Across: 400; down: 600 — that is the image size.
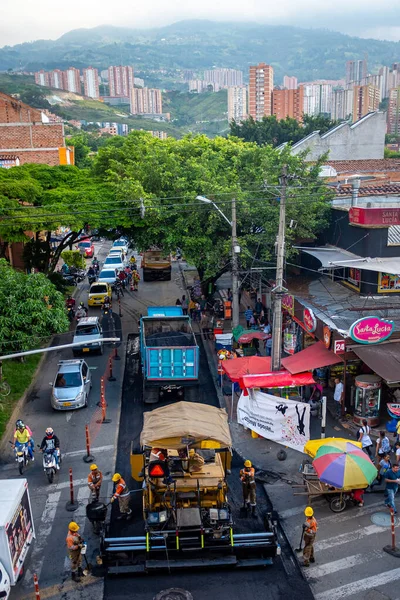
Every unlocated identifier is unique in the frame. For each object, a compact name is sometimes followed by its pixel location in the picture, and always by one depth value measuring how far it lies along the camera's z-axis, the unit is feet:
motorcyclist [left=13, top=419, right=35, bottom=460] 56.08
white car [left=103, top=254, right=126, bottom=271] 152.87
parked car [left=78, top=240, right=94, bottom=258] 187.83
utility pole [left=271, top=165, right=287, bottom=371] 61.31
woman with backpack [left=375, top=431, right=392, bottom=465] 53.26
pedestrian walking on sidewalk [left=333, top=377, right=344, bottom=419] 65.62
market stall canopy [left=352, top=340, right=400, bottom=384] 58.59
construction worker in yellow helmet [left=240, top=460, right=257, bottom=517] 46.91
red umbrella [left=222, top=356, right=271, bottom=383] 67.15
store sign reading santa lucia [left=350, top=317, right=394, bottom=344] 61.26
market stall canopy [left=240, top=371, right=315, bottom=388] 62.39
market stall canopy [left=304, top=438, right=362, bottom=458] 48.22
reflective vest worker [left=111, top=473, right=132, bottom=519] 45.65
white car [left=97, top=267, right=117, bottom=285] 139.64
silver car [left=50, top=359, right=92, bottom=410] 69.92
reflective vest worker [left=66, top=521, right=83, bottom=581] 38.88
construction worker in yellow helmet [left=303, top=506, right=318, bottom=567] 39.93
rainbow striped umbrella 44.73
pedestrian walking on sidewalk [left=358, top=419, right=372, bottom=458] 55.01
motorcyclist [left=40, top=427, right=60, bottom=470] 53.98
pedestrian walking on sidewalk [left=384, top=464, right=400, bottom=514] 47.34
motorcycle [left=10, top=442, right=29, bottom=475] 55.57
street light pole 82.84
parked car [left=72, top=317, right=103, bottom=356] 90.58
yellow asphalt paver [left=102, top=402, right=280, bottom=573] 40.75
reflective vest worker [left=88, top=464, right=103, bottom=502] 47.57
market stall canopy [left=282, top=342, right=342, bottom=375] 65.00
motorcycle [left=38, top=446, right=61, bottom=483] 53.47
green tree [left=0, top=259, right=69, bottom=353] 67.36
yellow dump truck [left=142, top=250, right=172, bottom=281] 147.54
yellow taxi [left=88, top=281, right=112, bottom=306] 123.24
